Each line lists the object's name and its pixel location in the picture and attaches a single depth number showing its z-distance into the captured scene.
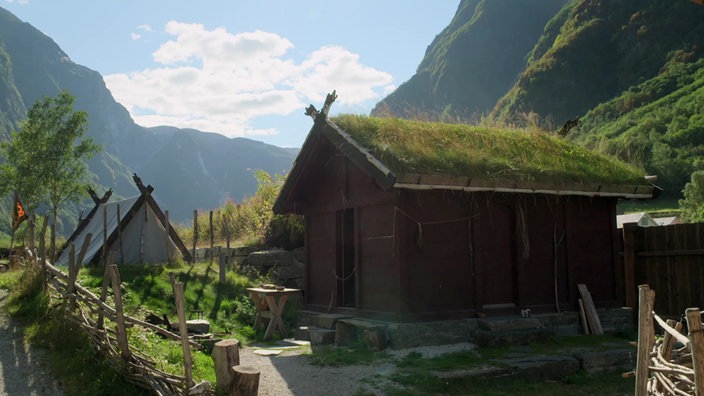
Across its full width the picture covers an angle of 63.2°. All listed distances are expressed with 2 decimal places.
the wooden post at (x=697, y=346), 2.69
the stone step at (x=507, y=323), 9.19
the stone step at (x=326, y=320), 10.20
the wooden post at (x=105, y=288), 7.11
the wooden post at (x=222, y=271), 14.64
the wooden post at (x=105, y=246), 15.50
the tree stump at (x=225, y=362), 5.56
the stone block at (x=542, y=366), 7.52
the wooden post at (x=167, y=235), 15.89
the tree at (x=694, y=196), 37.38
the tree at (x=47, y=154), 23.48
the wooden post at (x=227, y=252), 16.62
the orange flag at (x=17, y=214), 15.31
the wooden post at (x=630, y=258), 11.20
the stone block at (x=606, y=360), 8.10
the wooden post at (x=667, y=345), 3.79
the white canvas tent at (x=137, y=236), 16.03
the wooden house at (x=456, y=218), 9.03
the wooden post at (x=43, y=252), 9.79
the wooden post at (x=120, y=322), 6.17
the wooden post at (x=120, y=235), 15.83
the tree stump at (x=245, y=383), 5.39
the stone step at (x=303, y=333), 10.66
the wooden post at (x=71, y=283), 8.04
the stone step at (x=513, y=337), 8.84
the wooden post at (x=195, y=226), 16.91
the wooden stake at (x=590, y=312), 10.28
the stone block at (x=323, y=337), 9.91
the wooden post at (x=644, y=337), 3.36
